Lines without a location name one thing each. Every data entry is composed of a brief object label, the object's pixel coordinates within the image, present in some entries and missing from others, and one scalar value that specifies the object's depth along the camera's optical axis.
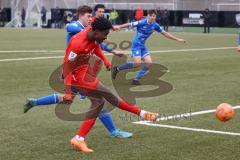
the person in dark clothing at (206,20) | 47.88
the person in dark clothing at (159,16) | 50.05
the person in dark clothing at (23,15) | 58.08
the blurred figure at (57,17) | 56.44
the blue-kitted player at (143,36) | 16.16
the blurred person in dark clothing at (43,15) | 56.07
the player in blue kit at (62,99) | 8.12
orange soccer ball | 8.48
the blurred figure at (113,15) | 52.00
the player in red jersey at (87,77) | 7.61
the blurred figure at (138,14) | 46.59
